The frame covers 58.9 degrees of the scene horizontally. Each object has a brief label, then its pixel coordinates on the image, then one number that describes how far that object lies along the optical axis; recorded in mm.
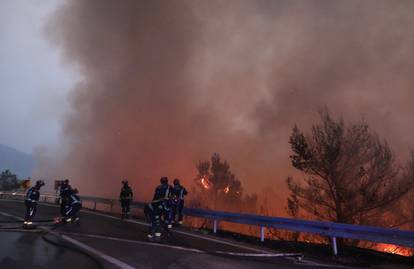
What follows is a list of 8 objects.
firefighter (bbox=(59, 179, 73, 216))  12975
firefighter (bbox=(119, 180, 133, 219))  15544
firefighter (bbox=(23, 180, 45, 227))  11516
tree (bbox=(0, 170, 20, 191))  40438
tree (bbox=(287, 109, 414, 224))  20391
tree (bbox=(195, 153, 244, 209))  54719
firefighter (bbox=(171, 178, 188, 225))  13195
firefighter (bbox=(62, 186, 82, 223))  12383
